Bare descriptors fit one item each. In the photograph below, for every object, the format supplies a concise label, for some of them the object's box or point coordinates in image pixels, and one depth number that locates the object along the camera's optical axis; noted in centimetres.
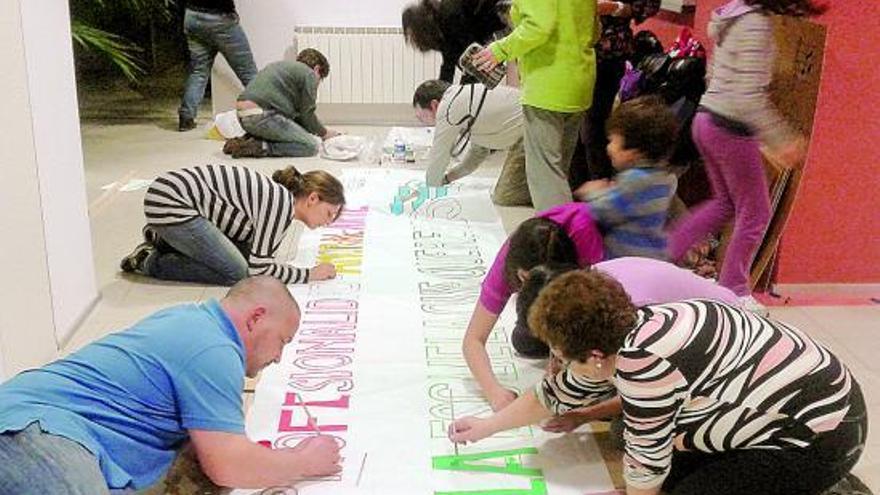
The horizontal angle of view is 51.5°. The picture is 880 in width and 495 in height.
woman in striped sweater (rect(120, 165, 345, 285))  301
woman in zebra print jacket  155
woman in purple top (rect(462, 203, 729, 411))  188
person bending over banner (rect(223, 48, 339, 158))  512
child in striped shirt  230
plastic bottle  500
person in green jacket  319
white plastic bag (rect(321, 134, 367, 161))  515
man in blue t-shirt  143
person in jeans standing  564
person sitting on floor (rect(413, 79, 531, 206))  411
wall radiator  616
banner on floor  197
